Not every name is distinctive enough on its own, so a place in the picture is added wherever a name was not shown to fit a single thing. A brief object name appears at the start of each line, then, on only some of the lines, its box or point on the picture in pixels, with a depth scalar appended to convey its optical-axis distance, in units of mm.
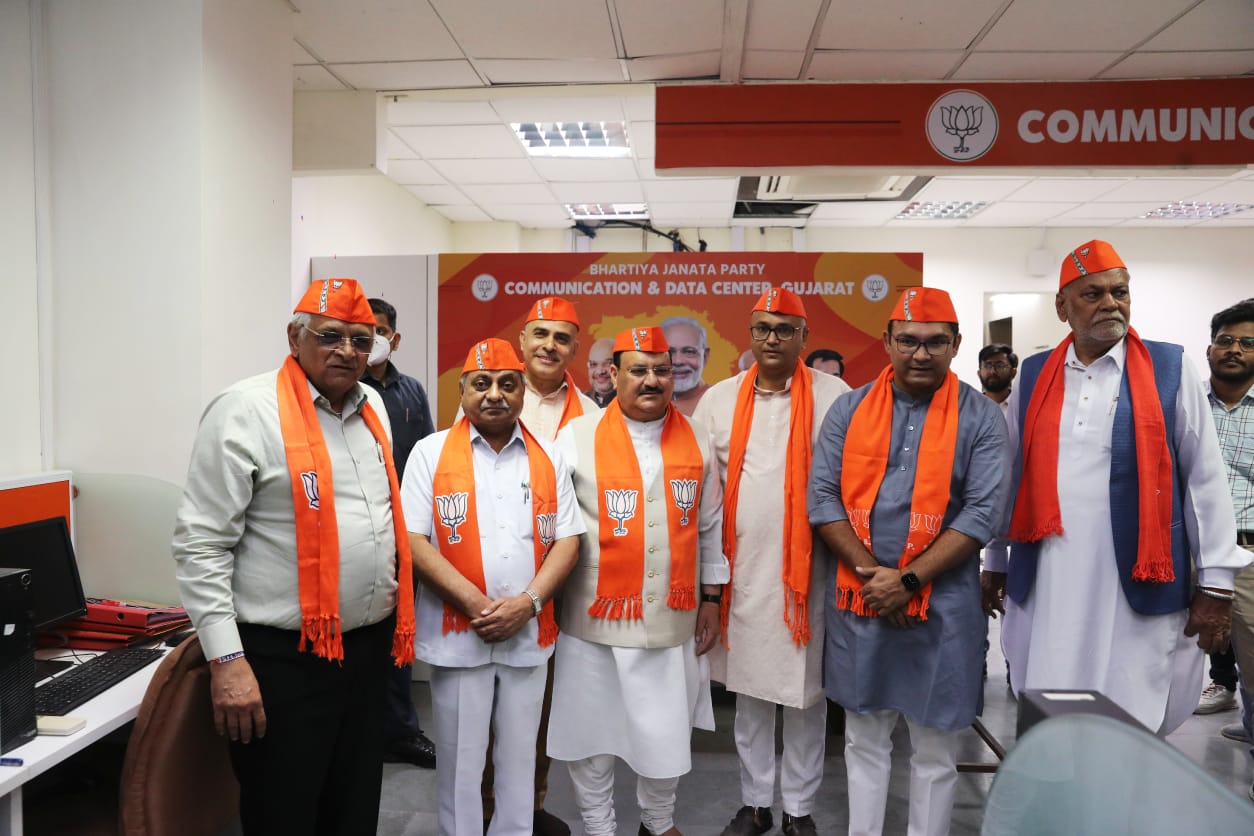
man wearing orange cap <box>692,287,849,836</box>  2549
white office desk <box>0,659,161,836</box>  1662
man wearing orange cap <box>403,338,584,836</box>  2223
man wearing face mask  3227
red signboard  3951
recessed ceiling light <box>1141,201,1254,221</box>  7668
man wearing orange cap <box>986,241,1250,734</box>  2242
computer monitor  2326
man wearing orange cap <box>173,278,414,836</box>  1812
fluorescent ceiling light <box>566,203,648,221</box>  7798
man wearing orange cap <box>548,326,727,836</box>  2400
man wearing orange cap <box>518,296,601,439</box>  2877
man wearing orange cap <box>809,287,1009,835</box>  2279
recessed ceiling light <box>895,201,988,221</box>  7727
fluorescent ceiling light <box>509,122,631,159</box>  5457
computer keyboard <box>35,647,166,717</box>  1978
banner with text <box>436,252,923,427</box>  4020
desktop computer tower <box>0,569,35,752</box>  1724
